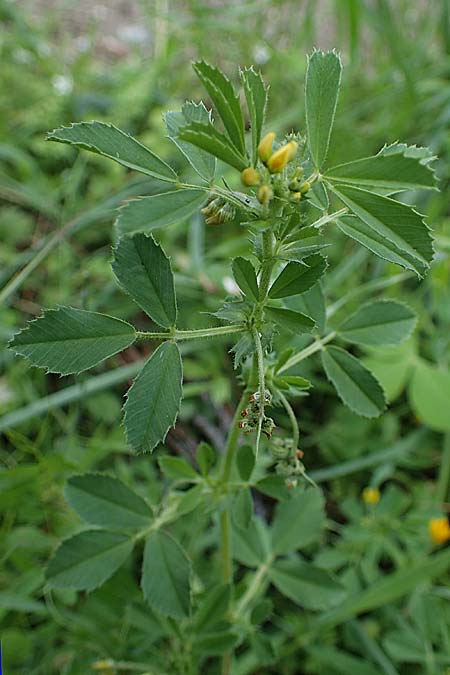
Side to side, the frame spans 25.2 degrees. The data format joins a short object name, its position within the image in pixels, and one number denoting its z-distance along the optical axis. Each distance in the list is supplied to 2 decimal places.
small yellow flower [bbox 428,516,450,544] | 0.31
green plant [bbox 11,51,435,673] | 0.17
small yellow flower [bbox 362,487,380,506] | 0.32
